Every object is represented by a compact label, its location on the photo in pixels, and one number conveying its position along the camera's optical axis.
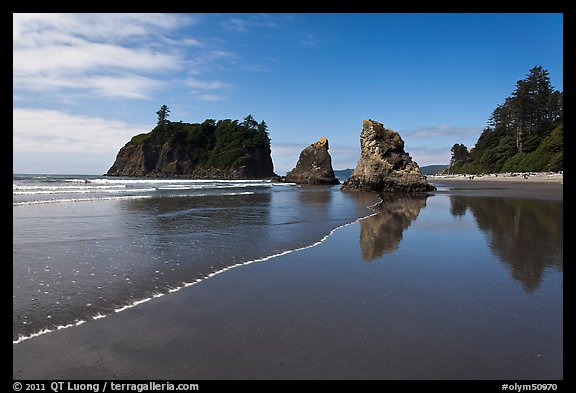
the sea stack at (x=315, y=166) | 65.19
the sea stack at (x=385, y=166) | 36.78
